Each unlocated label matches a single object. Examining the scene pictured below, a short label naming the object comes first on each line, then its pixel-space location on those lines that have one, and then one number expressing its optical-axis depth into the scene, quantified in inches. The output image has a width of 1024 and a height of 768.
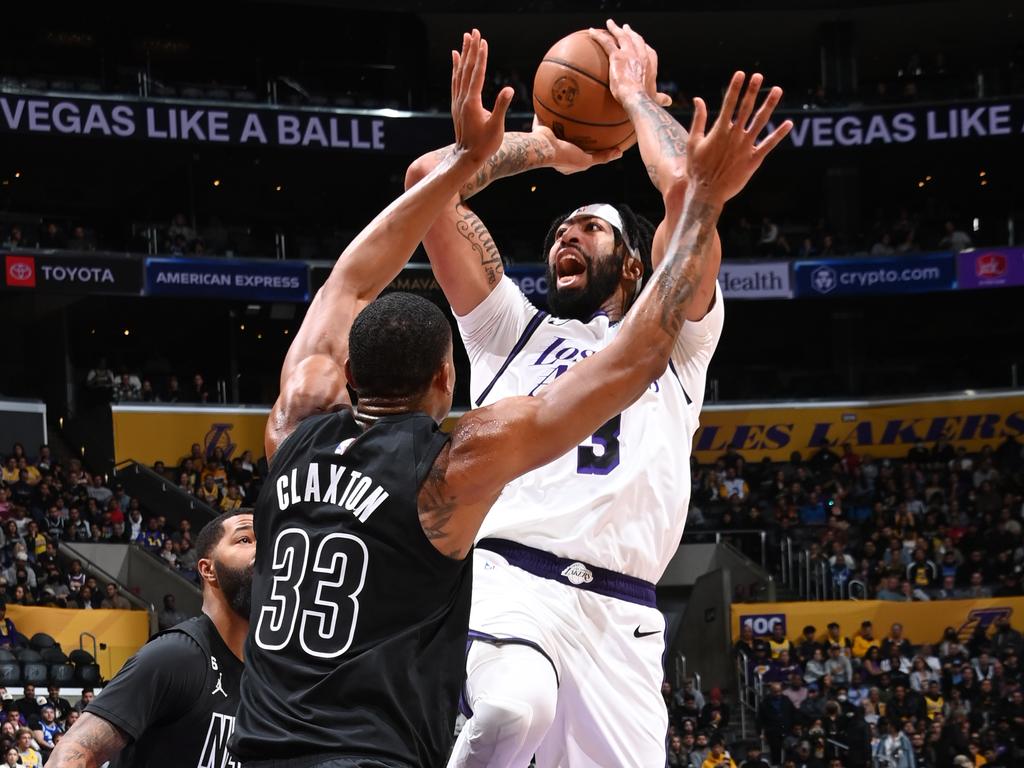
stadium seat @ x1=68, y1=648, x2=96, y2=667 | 732.0
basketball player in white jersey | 195.8
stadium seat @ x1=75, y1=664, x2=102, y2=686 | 722.2
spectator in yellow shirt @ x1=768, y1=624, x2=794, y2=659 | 893.8
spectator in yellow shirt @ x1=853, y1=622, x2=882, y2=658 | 882.1
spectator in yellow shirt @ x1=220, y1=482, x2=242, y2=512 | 1024.2
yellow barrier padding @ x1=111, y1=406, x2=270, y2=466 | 1112.2
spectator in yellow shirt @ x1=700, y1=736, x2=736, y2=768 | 727.1
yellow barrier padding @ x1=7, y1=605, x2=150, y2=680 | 783.1
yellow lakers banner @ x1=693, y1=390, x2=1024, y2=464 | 1203.2
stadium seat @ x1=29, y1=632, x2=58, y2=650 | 737.0
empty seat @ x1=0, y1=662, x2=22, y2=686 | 695.1
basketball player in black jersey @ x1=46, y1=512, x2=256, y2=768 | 180.1
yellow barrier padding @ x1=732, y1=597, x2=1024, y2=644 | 942.4
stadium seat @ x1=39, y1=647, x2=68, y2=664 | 721.0
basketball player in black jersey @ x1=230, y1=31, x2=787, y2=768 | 136.3
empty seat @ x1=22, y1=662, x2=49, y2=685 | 702.5
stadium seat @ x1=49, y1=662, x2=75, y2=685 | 712.4
